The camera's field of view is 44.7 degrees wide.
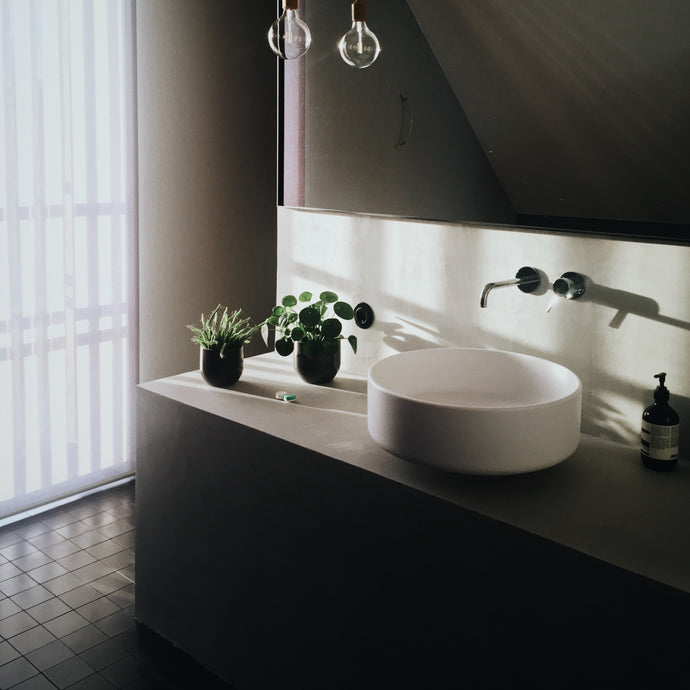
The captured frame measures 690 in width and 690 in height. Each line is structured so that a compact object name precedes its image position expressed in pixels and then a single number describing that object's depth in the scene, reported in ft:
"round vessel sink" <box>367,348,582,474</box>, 5.33
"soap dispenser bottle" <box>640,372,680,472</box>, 5.82
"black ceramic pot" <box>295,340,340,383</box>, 7.88
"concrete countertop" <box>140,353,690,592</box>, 4.92
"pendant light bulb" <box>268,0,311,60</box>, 6.22
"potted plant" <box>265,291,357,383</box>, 7.86
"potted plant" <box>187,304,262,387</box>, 7.78
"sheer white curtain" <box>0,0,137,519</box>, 9.62
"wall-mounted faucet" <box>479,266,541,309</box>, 6.79
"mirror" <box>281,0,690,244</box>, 5.92
